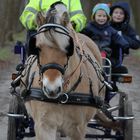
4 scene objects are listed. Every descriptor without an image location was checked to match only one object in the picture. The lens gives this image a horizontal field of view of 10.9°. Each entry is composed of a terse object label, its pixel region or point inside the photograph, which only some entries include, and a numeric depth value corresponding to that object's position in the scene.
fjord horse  6.99
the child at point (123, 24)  11.27
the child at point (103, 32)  10.57
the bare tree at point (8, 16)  33.28
